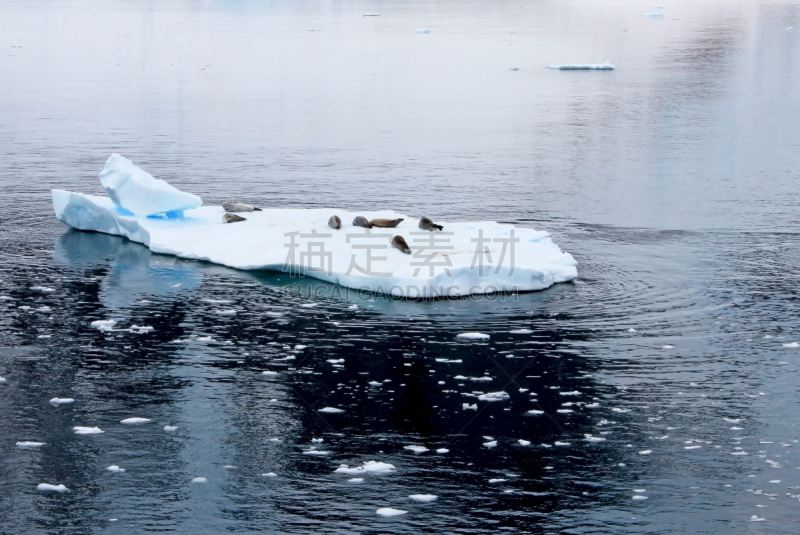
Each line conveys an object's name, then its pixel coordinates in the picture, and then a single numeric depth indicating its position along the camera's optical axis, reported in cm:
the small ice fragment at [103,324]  2336
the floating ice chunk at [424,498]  1530
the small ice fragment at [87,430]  1761
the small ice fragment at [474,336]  2261
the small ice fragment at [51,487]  1555
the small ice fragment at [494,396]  1928
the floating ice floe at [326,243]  2617
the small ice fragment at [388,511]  1485
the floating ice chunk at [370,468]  1620
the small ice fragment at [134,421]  1805
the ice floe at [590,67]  7856
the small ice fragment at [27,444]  1703
